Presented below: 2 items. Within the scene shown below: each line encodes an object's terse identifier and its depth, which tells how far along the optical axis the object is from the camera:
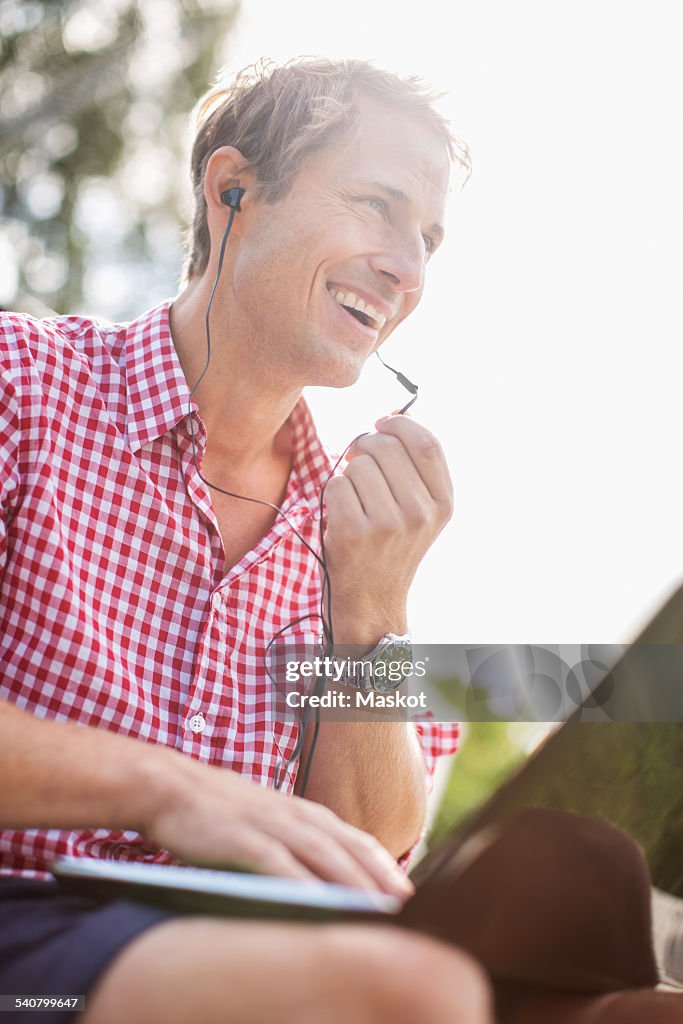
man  0.62
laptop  0.56
